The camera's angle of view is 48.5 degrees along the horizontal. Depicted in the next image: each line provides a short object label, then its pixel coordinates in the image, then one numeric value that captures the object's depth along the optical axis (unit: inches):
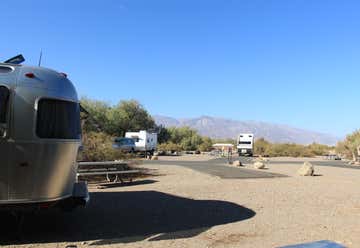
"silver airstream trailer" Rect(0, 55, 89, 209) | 250.5
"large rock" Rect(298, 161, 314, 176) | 876.0
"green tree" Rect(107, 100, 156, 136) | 2255.2
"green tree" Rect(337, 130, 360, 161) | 1905.8
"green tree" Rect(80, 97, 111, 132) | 2139.0
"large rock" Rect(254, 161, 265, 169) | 1074.1
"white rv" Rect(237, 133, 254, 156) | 2182.1
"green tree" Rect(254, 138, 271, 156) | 2539.4
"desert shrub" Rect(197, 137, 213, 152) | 2888.0
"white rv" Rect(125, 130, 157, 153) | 1726.1
